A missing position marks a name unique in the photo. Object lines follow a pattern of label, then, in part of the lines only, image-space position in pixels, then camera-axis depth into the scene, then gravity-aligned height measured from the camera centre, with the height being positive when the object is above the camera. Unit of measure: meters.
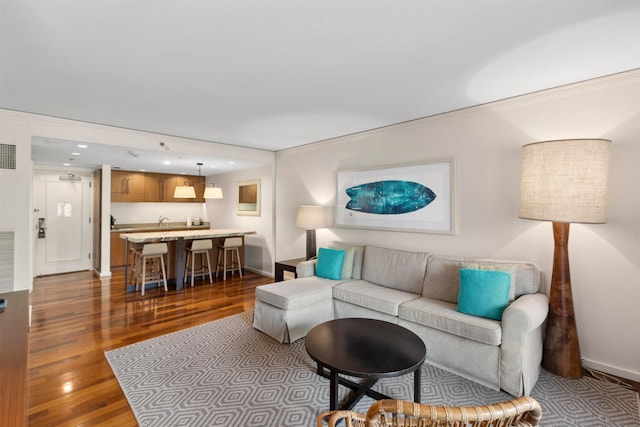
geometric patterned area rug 1.98 -1.33
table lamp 4.32 -0.13
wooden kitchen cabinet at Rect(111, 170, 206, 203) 6.63 +0.61
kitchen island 4.73 -0.44
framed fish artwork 3.37 +0.19
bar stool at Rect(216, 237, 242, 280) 5.56 -0.81
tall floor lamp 2.18 +0.09
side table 4.17 -0.78
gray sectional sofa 2.21 -0.87
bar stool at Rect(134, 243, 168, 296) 4.64 -0.88
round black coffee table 1.78 -0.91
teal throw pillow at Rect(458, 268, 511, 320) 2.40 -0.66
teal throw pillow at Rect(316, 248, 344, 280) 3.67 -0.63
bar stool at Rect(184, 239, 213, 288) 5.20 -0.78
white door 5.74 -0.24
